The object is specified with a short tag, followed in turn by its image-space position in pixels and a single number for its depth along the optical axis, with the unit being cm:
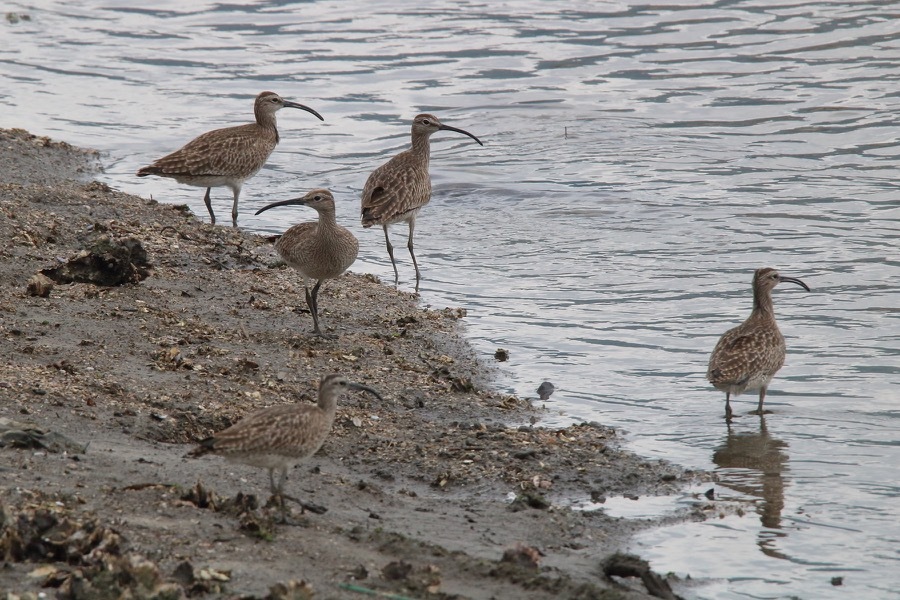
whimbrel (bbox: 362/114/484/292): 2764
